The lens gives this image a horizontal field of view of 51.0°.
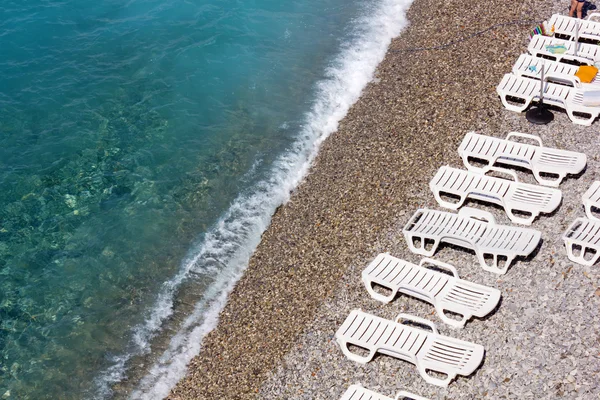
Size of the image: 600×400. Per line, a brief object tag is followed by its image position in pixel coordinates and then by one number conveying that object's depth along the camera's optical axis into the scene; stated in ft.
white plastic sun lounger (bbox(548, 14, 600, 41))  57.11
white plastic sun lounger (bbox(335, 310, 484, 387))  33.12
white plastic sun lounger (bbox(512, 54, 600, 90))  50.75
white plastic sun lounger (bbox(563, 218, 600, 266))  37.01
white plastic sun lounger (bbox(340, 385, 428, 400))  31.99
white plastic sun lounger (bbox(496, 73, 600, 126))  48.67
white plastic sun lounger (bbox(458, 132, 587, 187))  43.68
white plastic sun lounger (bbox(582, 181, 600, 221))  39.88
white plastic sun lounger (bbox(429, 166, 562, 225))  41.06
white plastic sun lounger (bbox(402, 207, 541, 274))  38.06
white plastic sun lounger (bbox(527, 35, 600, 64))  54.44
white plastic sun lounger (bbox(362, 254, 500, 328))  35.58
